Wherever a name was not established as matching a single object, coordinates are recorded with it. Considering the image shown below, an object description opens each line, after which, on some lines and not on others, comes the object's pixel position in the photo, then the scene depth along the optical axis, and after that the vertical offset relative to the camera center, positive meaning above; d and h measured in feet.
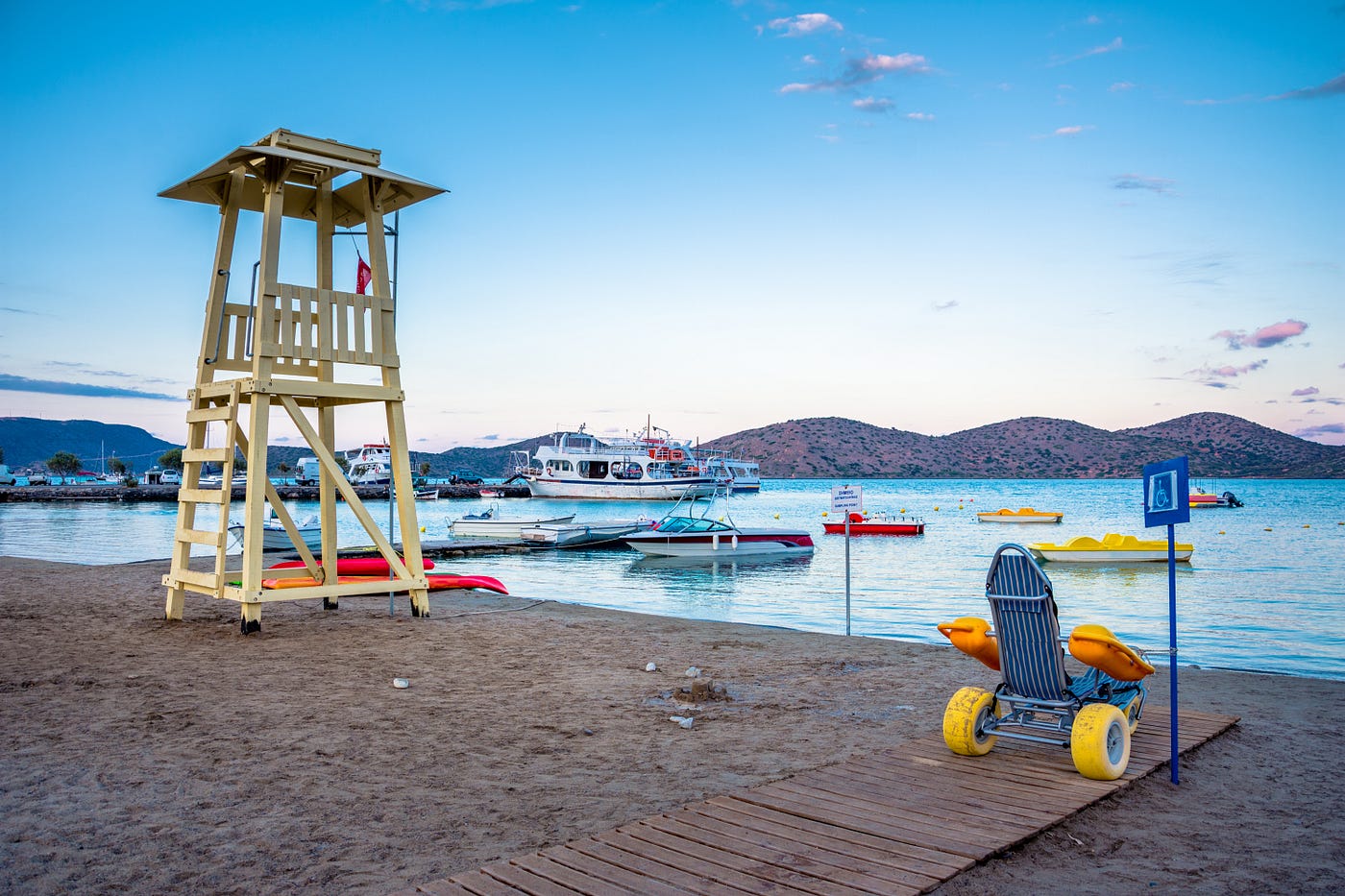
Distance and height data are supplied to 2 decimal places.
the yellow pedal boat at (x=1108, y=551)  92.73 -6.40
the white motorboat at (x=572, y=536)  113.19 -6.48
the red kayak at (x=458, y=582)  52.55 -5.79
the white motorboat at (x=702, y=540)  100.07 -6.13
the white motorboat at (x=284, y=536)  92.99 -5.81
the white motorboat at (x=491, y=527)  120.47 -6.03
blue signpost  16.66 -0.18
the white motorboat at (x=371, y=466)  333.01 +5.43
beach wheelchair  16.57 -3.94
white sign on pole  37.08 -0.58
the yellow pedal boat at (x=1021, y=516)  190.08 -6.25
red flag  35.96 +7.79
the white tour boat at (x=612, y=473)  313.73 +2.92
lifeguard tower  32.55 +4.58
